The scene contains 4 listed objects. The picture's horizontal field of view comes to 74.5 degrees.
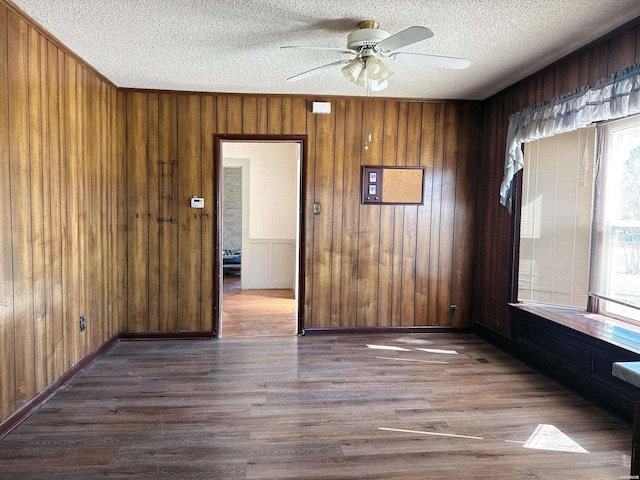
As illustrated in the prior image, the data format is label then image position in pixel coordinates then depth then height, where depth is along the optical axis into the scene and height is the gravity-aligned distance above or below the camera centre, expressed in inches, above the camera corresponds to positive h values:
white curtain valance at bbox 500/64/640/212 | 103.3 +32.4
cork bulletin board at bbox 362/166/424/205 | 179.0 +15.2
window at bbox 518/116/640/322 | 119.2 +1.3
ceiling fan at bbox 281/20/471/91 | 103.0 +41.3
